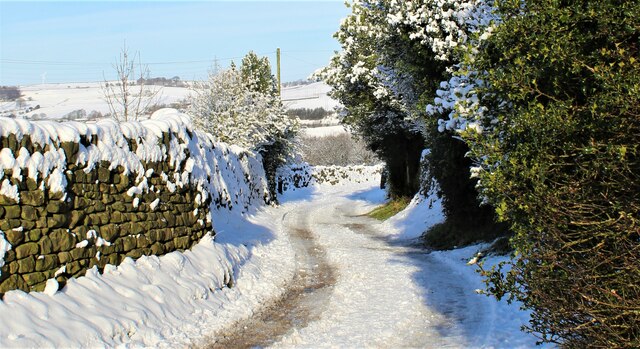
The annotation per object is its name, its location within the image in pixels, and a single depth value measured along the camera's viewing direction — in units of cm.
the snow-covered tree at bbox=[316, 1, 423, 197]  2611
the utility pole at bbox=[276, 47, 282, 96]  4145
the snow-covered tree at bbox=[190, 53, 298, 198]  3091
